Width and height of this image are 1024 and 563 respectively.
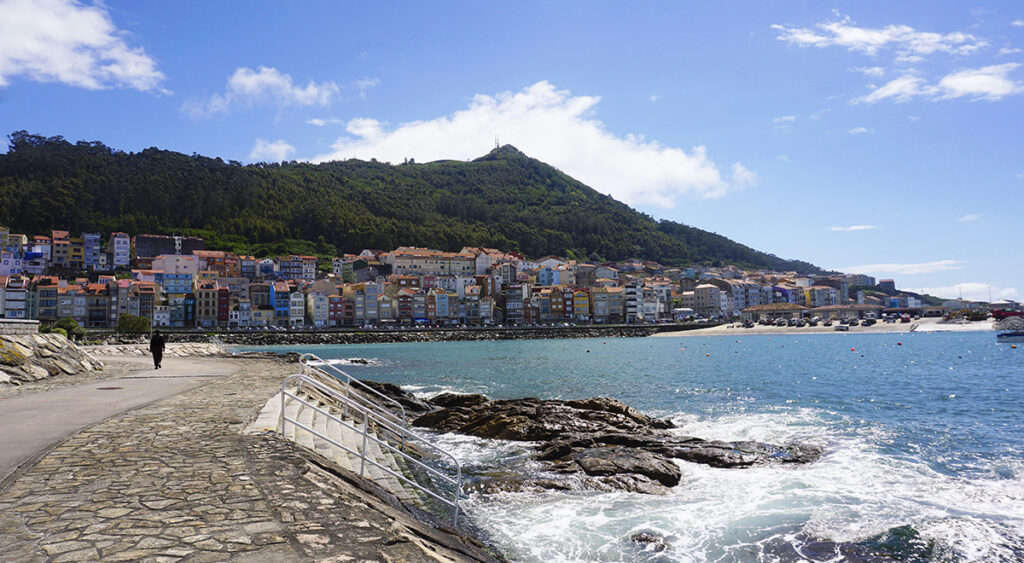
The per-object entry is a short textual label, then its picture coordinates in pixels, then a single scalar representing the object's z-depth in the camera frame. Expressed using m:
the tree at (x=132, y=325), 72.12
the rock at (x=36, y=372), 14.98
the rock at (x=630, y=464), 11.15
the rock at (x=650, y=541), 8.09
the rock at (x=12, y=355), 14.73
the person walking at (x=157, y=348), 19.88
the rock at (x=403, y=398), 20.21
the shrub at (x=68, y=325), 45.61
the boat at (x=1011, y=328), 65.62
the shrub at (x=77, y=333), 46.24
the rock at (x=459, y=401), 20.25
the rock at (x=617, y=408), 16.77
